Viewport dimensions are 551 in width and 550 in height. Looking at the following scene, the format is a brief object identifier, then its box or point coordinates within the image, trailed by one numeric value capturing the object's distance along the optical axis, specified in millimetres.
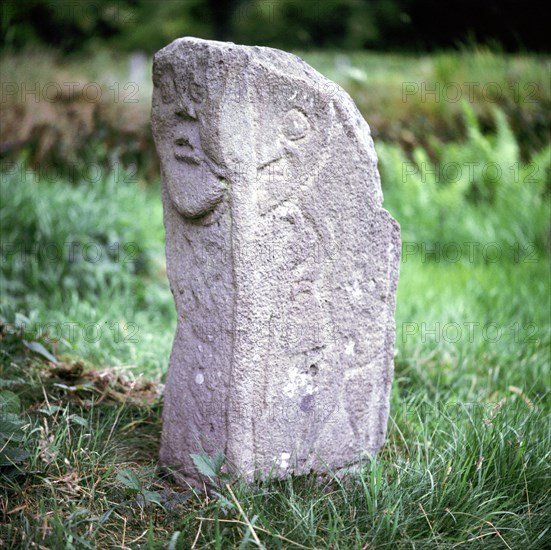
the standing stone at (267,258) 1893
